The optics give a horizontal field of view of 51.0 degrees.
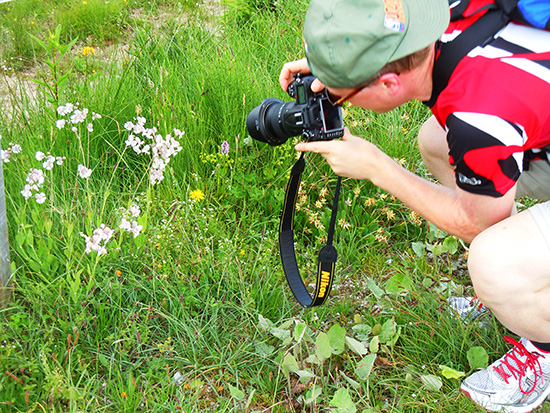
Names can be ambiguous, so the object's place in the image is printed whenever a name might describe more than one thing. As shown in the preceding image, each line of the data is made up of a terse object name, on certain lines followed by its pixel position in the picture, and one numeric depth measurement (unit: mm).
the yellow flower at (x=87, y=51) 3669
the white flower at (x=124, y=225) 1926
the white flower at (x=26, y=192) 1890
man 1548
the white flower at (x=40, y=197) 1859
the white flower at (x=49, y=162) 1952
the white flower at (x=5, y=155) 2033
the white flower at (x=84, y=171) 1975
